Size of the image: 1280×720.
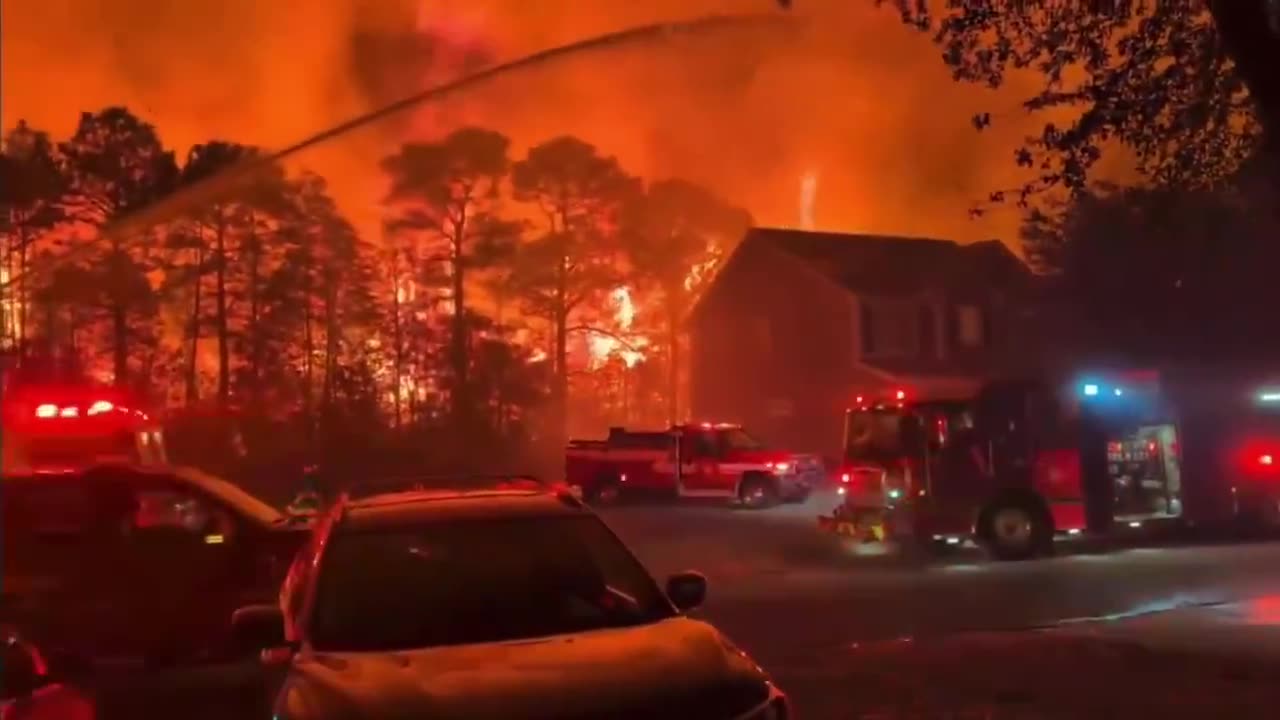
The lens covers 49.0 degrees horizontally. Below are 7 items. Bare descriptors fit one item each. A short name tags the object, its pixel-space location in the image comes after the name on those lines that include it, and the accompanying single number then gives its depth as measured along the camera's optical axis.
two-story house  41.81
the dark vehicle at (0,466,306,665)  9.96
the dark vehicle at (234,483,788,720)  4.66
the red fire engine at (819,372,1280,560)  18.00
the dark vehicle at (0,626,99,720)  5.17
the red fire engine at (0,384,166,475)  13.76
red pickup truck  29.73
